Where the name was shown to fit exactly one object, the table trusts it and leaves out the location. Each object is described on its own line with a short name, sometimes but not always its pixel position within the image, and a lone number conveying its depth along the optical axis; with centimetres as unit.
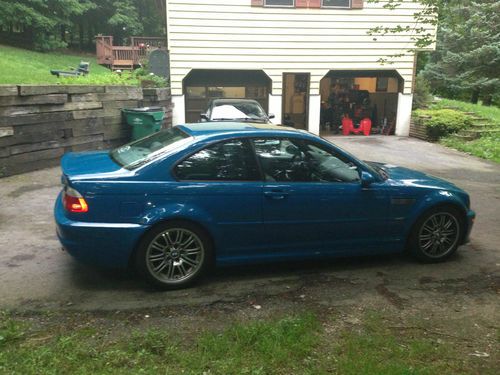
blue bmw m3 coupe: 420
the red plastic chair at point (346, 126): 1800
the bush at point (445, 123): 1598
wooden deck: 2902
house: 1584
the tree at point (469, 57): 1977
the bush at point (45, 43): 2747
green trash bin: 1113
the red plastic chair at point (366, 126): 1792
